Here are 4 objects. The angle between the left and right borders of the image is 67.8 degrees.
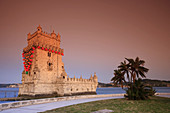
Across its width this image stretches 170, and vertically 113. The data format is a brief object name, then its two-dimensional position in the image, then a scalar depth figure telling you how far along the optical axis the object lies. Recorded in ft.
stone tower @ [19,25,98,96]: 97.25
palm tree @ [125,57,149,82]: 87.79
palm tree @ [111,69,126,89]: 93.41
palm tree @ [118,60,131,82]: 91.76
